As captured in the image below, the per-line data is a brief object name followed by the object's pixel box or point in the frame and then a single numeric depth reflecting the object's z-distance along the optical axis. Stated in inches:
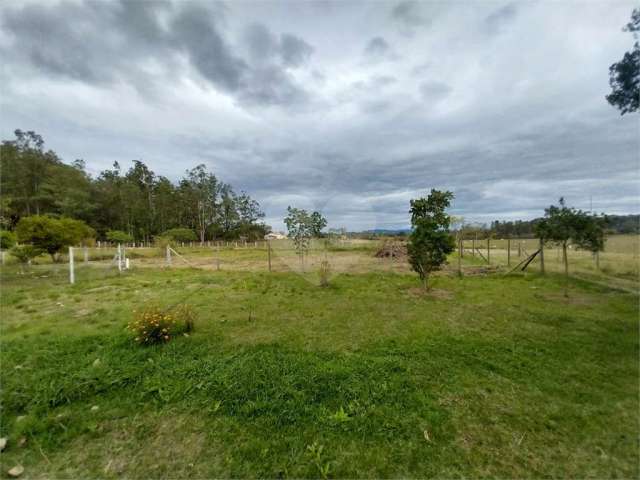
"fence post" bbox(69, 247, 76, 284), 289.1
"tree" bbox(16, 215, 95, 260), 329.7
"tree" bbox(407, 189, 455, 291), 245.0
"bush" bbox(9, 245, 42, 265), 341.4
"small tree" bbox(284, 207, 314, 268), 282.5
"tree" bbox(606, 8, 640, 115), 203.9
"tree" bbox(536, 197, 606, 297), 217.5
